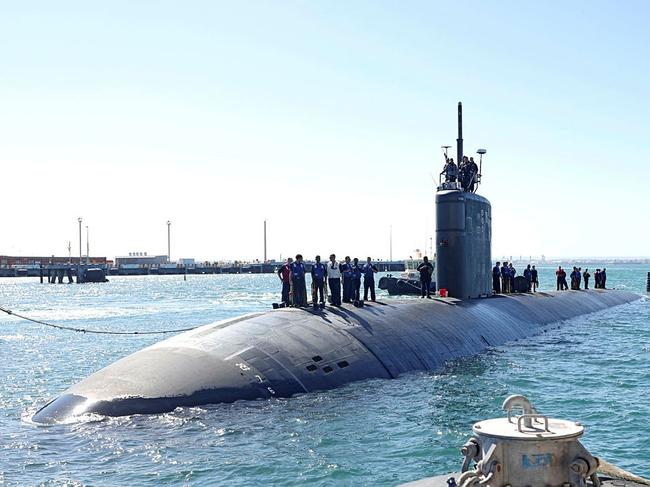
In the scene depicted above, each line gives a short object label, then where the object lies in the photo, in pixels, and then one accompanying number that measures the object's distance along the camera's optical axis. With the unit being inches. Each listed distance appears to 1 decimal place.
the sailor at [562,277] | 1485.0
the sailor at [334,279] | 737.0
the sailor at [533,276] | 1330.0
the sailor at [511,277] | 1203.2
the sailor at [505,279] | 1178.6
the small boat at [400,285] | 2332.3
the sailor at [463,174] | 949.2
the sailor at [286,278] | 709.3
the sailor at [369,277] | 796.6
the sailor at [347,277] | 754.2
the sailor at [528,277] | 1283.2
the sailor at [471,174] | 954.7
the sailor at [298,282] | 703.1
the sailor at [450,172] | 911.7
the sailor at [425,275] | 863.1
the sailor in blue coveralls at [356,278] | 772.2
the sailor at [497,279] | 1167.4
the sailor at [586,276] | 1644.3
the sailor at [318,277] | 719.5
